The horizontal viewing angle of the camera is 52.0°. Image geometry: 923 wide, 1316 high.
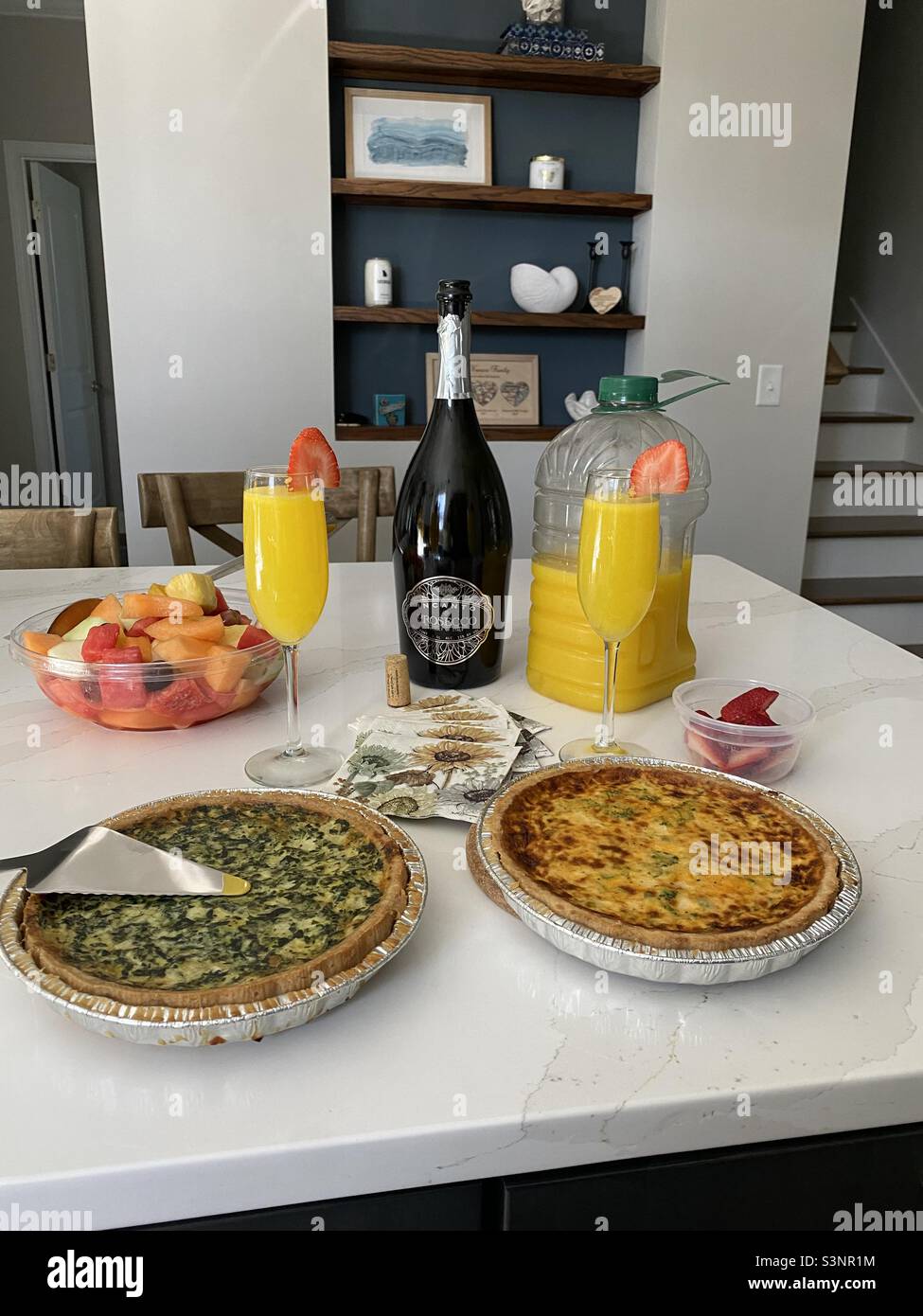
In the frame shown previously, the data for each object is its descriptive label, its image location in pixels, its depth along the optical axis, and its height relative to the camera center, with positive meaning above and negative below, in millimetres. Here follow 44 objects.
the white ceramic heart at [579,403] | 3416 -97
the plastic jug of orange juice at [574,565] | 1085 -219
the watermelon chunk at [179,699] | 969 -326
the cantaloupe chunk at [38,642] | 980 -277
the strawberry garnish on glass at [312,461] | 888 -82
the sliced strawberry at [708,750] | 916 -348
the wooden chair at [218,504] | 1986 -276
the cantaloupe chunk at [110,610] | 1050 -262
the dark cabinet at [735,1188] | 575 -487
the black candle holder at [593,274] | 3434 +359
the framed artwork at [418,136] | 3170 +768
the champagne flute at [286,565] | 890 -178
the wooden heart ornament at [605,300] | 3332 +257
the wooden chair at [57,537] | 1829 -315
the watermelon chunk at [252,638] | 1039 -284
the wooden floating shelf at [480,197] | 3092 +566
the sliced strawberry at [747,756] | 898 -346
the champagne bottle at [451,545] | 1112 -195
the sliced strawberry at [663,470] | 888 -84
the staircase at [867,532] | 3736 -581
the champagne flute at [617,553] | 902 -164
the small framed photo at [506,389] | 3465 -52
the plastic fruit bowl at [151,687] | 951 -315
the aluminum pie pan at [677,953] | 576 -339
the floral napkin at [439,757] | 844 -359
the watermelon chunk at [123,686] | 949 -307
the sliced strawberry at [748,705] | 914 -305
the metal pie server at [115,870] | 625 -325
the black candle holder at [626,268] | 3396 +379
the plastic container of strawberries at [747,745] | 888 -336
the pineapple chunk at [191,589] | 1078 -241
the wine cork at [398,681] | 1073 -336
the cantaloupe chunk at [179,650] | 966 -276
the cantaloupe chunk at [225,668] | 980 -300
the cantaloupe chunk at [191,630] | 986 -262
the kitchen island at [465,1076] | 502 -392
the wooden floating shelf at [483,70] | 3012 +950
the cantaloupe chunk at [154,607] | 1020 -247
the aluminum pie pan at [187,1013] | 513 -341
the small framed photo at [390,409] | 3420 -126
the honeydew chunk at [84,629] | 1009 -270
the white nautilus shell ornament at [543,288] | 3316 +296
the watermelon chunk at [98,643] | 944 -264
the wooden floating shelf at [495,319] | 3158 +181
